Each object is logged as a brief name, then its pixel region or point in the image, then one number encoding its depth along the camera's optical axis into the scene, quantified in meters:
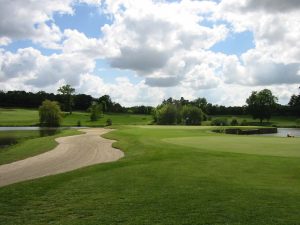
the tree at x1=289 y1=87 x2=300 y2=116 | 155.16
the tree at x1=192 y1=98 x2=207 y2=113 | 170.12
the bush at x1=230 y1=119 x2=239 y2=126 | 104.01
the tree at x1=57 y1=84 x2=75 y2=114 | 161.25
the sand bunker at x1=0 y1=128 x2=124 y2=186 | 19.03
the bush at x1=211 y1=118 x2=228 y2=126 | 103.35
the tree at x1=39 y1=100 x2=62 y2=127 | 113.69
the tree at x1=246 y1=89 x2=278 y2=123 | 126.94
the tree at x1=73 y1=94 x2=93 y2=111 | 189.88
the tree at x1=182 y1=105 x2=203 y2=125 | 113.31
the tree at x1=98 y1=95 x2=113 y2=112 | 176.75
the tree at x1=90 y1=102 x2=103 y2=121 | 140.32
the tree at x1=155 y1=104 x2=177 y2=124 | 112.77
